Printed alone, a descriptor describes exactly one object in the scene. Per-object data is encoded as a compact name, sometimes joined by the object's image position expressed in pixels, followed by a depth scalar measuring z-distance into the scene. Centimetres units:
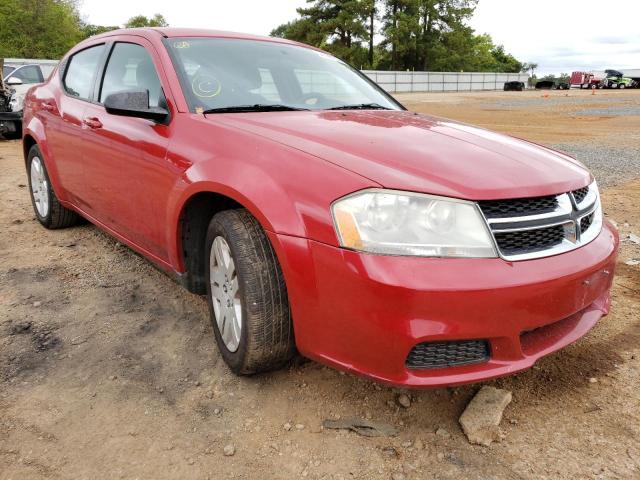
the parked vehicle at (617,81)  4519
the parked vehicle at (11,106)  1055
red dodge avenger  176
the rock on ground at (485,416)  200
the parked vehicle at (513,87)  5081
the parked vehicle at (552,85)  5284
